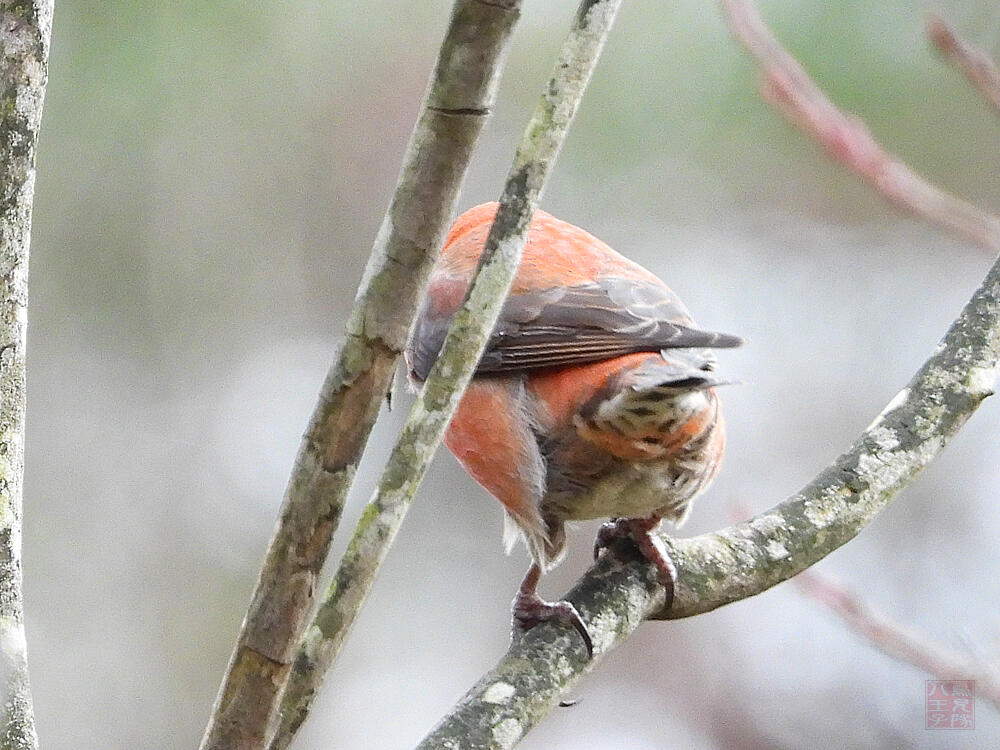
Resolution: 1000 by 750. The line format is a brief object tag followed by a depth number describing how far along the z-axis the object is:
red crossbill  5.91
